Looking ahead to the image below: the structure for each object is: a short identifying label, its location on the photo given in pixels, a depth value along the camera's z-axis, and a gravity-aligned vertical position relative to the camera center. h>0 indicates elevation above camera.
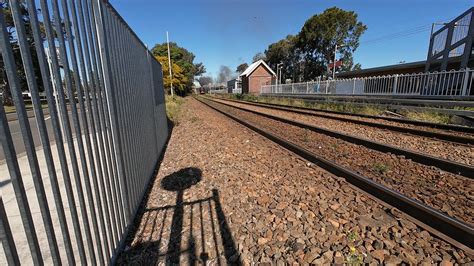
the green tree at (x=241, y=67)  124.41 +7.80
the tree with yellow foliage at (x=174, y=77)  38.56 +1.43
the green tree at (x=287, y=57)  69.11 +7.14
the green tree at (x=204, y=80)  136.15 +2.09
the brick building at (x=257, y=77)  52.84 +1.06
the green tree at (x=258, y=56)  109.89 +11.41
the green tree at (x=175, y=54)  60.57 +7.54
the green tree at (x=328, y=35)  49.69 +9.31
